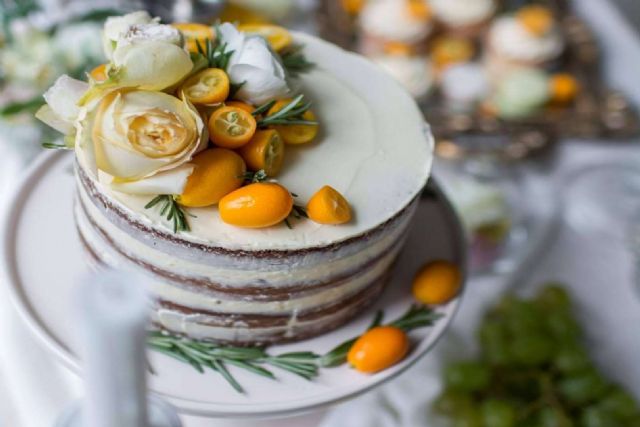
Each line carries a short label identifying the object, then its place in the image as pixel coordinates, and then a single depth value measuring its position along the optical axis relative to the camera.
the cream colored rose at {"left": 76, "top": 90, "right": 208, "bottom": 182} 0.68
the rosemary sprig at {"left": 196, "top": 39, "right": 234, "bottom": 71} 0.80
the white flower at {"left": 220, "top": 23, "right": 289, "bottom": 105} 0.79
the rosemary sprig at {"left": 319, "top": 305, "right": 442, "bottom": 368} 0.86
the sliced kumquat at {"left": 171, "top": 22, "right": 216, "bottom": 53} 0.86
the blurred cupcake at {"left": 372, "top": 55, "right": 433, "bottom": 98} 1.66
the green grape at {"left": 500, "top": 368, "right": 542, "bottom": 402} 1.15
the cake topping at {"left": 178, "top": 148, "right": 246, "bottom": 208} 0.73
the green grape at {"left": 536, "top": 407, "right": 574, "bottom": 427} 1.08
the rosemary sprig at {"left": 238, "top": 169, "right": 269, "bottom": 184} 0.75
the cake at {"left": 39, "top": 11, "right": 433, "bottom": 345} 0.71
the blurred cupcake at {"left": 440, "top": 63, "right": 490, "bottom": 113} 1.66
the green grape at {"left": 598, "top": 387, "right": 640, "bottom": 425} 1.12
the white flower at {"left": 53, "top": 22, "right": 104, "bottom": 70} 1.32
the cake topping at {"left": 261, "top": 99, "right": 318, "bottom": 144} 0.79
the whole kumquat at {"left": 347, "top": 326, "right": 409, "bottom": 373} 0.84
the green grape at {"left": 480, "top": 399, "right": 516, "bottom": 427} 1.06
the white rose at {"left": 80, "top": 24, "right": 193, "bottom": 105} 0.68
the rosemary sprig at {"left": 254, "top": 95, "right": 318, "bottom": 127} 0.79
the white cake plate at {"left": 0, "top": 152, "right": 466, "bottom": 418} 0.82
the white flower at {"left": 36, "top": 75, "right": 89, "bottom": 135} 0.72
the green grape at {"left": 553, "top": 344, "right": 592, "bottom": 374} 1.13
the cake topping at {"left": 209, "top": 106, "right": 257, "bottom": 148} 0.74
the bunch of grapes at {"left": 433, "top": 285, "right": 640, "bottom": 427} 1.10
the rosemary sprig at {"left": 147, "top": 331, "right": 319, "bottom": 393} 0.84
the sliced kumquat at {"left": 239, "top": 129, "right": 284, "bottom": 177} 0.76
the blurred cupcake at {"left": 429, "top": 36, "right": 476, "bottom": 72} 1.74
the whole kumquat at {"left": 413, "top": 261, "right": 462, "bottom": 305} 0.93
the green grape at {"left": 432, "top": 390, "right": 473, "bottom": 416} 1.12
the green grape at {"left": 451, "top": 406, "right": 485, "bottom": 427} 1.09
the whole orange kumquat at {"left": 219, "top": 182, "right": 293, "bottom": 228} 0.72
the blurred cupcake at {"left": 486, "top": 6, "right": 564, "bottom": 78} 1.72
